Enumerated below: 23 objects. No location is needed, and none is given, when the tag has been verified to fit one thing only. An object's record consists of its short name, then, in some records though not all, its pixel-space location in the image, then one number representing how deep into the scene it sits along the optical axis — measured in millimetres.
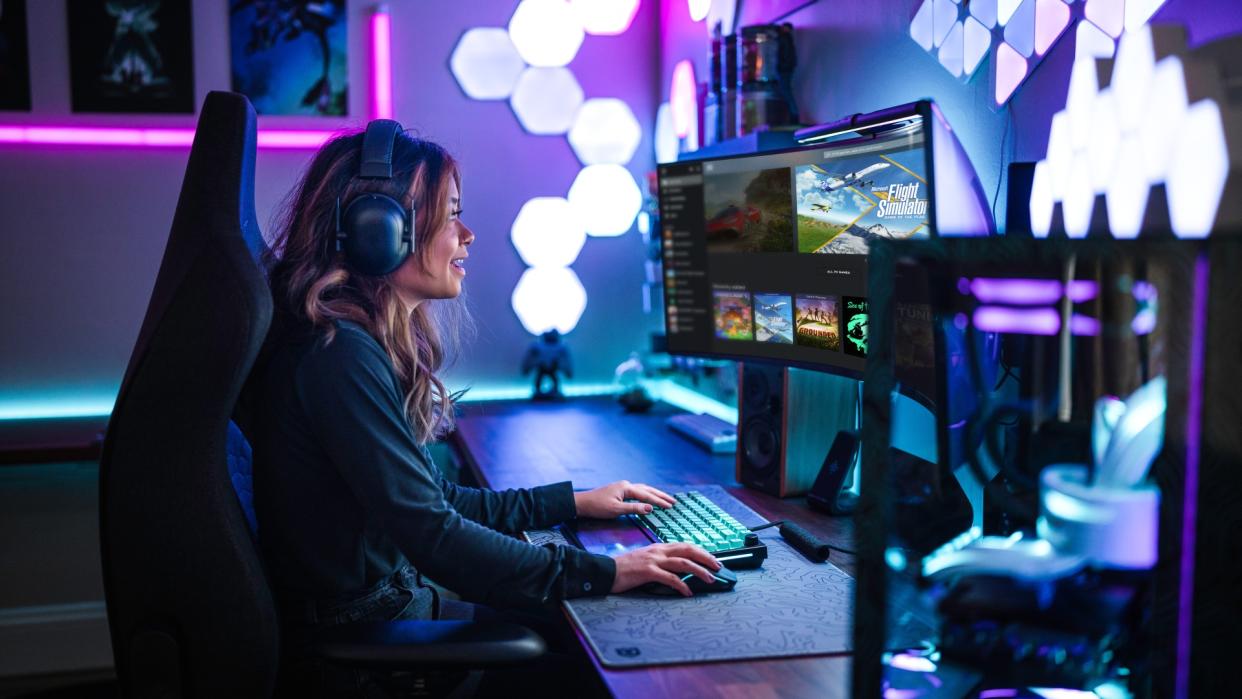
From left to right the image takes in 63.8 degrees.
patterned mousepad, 940
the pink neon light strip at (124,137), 2564
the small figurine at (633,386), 2516
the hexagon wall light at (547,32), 2816
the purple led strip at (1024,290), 602
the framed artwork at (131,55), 2561
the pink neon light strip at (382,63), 2705
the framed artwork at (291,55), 2641
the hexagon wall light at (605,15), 2861
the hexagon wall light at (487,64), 2793
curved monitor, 1298
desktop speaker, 1583
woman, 1130
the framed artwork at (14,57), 2516
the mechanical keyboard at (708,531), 1200
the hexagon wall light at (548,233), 2863
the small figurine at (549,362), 2822
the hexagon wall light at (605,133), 2891
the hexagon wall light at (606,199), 2900
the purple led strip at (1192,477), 577
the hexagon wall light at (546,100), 2836
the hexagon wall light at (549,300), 2877
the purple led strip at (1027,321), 610
